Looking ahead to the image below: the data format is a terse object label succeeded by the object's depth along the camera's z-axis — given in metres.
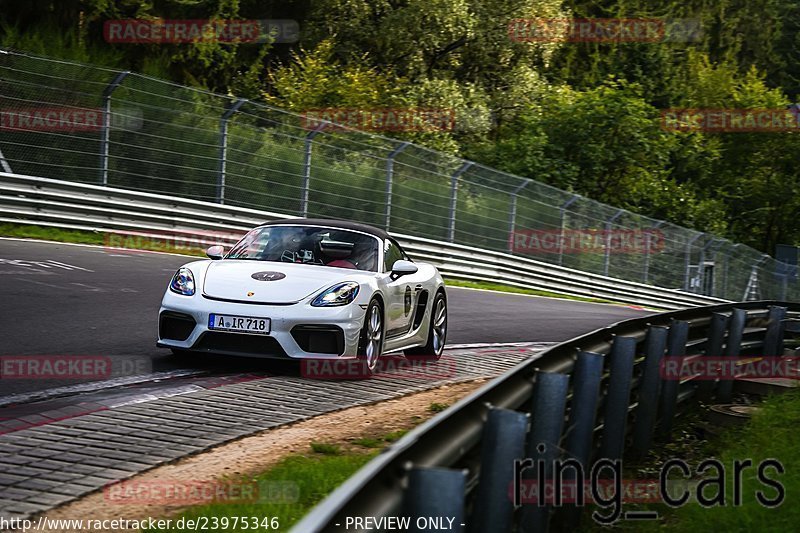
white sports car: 18.41
